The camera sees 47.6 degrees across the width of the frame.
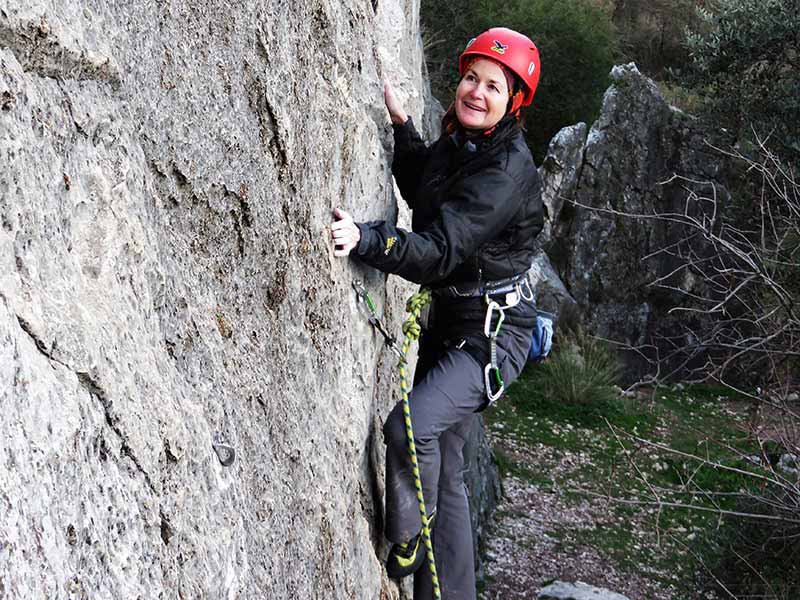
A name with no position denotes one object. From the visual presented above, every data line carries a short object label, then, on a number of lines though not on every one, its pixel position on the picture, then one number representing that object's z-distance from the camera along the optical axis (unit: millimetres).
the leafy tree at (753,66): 11820
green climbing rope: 3391
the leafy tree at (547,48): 15242
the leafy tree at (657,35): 18062
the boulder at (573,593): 6367
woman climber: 3385
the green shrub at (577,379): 10562
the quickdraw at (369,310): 3400
